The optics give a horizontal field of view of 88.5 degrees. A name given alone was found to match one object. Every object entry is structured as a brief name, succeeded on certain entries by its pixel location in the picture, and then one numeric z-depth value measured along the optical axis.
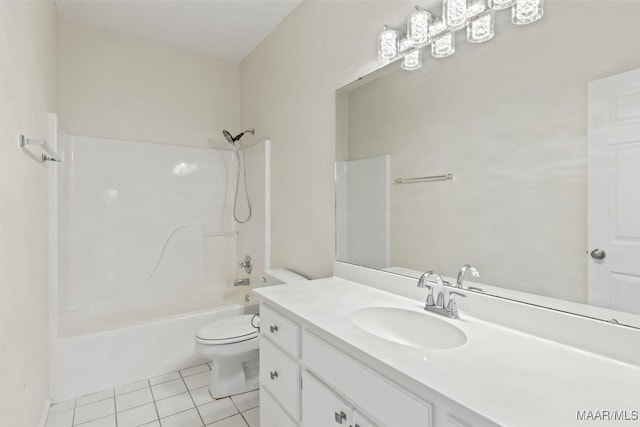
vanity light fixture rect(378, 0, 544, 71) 1.13
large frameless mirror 0.90
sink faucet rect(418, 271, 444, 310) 1.24
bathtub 2.10
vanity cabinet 0.81
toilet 2.02
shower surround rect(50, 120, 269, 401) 2.21
